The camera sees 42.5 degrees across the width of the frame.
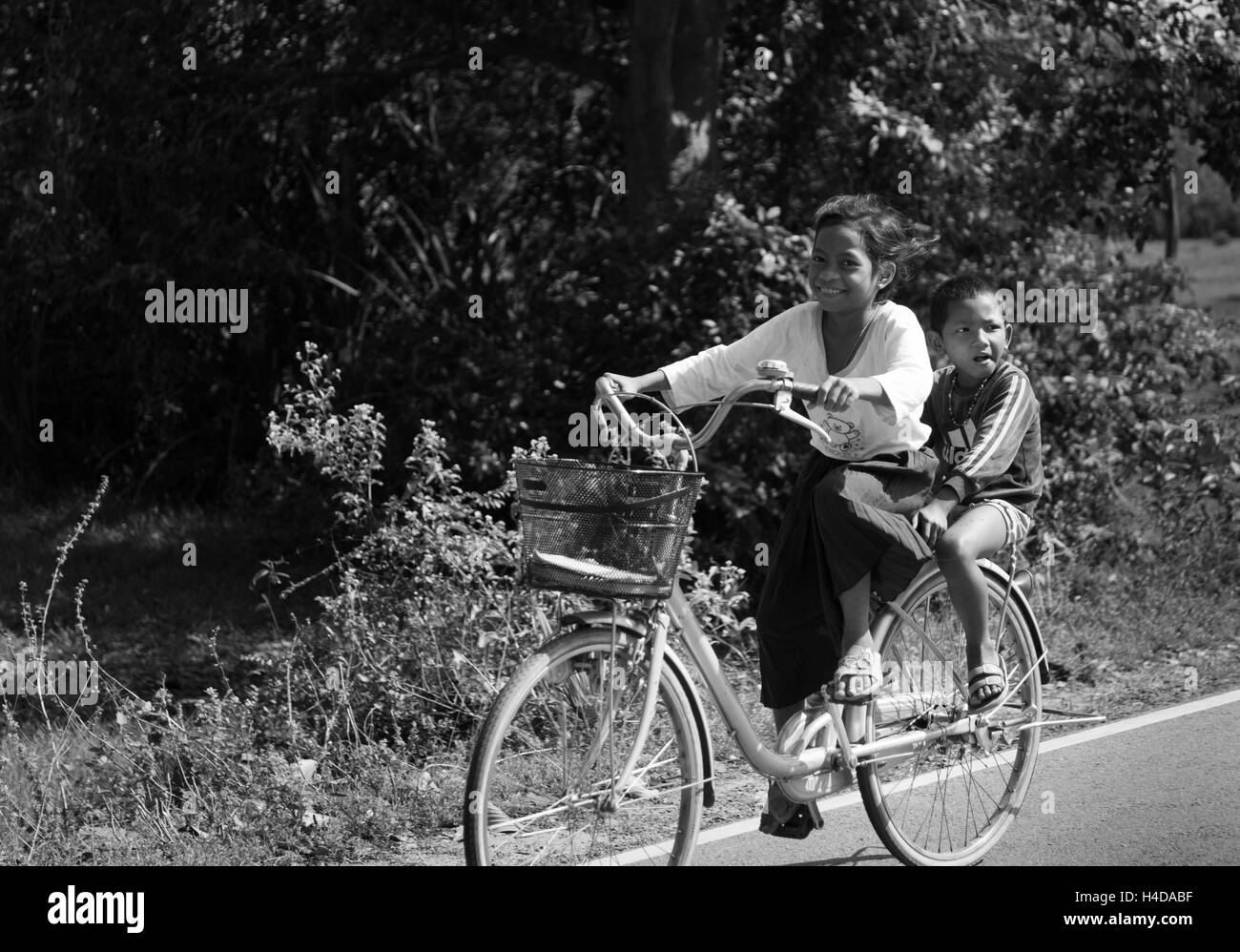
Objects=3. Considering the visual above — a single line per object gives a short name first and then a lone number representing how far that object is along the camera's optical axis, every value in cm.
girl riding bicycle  448
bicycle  384
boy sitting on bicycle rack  470
